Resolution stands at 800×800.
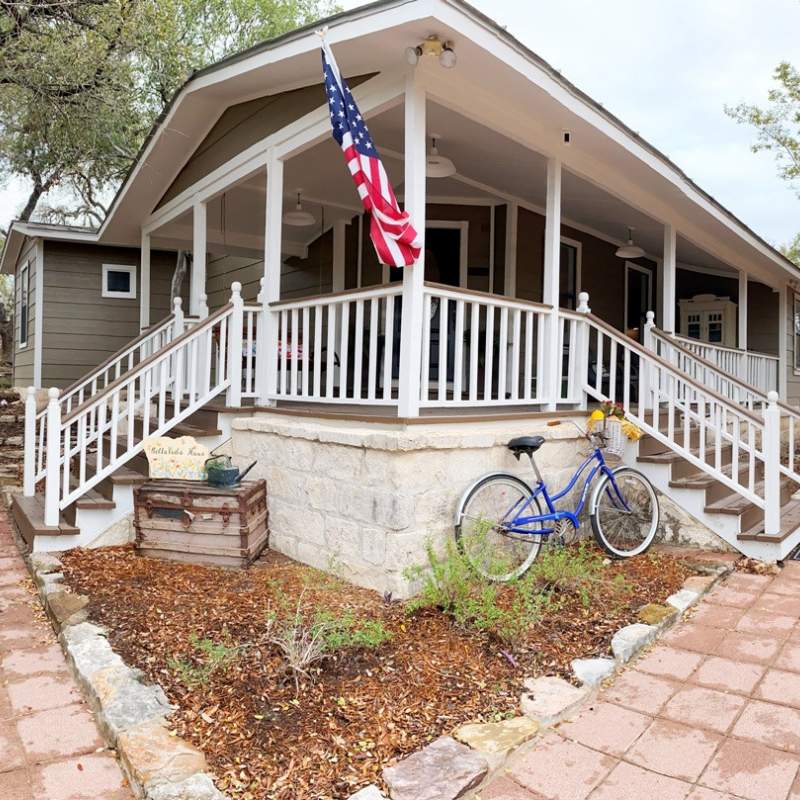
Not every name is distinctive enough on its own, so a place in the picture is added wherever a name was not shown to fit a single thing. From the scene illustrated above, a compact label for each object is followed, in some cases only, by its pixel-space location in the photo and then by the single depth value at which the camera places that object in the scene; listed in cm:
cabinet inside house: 1065
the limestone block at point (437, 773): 208
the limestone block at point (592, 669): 290
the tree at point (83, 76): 658
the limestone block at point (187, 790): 203
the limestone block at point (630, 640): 315
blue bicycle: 396
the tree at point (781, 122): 1520
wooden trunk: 423
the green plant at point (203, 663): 273
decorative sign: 446
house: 399
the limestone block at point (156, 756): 212
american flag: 371
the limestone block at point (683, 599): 375
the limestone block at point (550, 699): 260
